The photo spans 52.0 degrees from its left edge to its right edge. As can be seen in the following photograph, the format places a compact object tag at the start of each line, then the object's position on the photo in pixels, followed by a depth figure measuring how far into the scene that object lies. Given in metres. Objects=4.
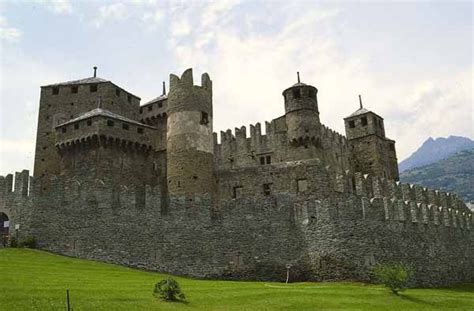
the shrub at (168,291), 20.84
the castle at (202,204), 33.50
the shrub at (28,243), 33.03
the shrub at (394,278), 26.48
